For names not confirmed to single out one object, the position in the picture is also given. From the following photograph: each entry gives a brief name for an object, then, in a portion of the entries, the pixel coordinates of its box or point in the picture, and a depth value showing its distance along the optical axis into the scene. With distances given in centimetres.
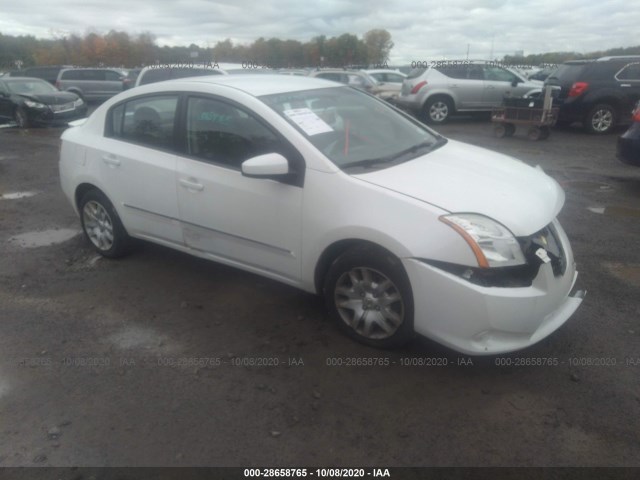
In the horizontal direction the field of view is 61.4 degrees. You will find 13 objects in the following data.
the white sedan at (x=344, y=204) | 298
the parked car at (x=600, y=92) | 1203
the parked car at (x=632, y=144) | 709
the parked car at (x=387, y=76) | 1975
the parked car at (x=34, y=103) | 1523
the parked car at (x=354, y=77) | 1723
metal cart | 1166
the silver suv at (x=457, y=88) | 1496
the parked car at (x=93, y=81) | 2148
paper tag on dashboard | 300
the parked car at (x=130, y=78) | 1902
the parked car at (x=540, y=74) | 2385
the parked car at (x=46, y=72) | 2459
